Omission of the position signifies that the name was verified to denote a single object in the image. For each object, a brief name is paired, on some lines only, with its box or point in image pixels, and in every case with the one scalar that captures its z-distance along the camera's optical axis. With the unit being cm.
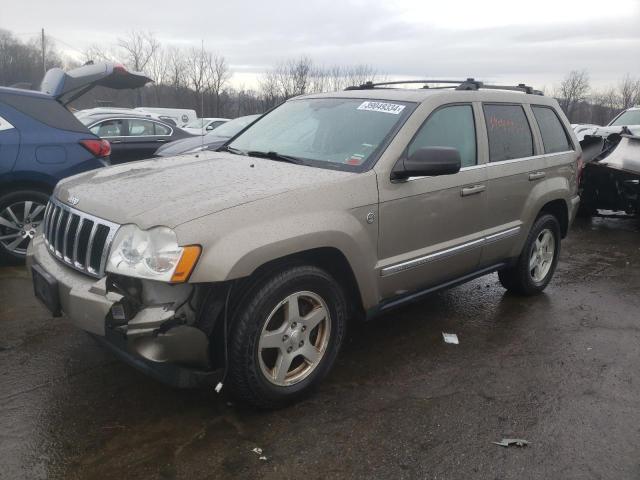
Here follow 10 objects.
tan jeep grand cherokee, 255
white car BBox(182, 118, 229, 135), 2191
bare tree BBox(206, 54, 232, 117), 4266
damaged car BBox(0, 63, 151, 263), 504
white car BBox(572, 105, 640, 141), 1195
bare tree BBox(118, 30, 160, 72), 4988
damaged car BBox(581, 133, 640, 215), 798
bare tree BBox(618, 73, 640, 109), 5349
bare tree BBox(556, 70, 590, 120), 5325
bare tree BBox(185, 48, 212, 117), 4264
